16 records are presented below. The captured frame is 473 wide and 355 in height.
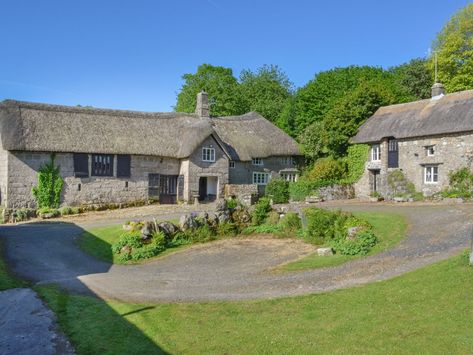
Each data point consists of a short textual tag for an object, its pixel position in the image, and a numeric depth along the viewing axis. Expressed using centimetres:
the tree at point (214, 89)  5772
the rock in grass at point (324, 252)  1856
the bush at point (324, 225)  2197
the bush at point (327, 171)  3675
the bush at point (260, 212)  2673
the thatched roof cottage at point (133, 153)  3098
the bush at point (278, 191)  3625
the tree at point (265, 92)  6081
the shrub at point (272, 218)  2645
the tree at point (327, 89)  4791
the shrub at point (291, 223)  2492
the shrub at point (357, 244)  1784
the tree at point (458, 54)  4203
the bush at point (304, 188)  3566
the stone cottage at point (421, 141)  3048
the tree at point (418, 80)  4862
